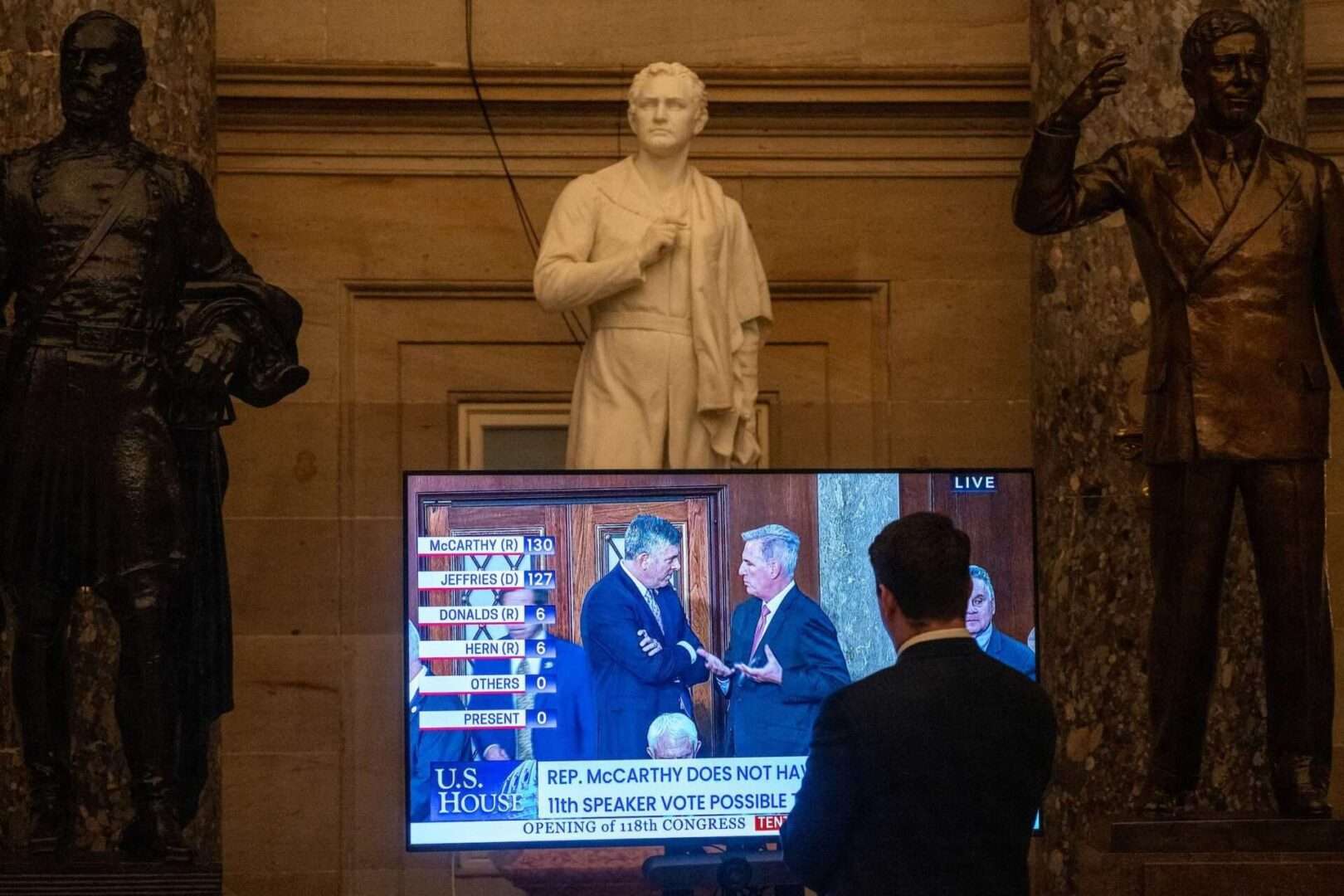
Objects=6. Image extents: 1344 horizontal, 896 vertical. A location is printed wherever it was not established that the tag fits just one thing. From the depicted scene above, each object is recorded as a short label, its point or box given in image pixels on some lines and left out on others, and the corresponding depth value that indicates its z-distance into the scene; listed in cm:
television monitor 791
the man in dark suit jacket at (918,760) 479
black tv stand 765
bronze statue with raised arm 659
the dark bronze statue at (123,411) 616
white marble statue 855
